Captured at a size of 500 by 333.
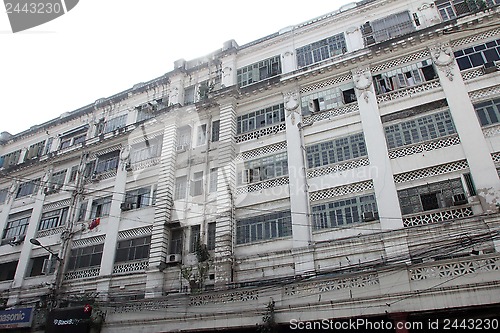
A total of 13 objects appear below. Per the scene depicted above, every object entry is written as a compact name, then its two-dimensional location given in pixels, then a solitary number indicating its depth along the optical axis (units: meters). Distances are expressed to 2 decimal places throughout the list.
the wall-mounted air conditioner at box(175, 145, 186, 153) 19.45
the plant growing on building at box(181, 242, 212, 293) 15.27
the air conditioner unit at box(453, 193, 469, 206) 12.54
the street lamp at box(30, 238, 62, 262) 19.31
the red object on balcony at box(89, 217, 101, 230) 19.91
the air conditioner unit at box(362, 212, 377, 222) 13.62
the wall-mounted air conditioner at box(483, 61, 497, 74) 14.28
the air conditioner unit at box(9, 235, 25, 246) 21.98
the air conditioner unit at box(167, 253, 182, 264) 16.23
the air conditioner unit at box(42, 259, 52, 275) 19.83
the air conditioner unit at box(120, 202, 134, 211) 19.22
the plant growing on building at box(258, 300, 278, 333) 12.02
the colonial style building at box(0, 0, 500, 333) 12.12
